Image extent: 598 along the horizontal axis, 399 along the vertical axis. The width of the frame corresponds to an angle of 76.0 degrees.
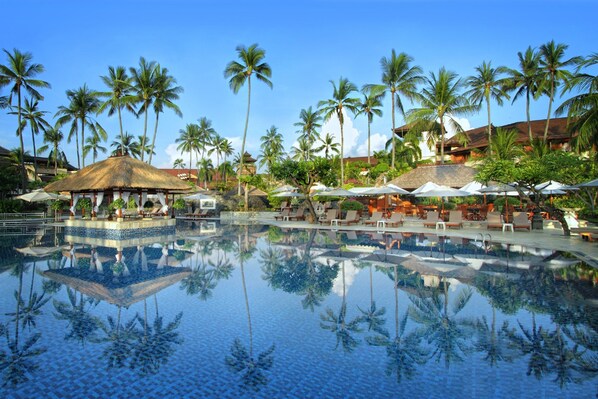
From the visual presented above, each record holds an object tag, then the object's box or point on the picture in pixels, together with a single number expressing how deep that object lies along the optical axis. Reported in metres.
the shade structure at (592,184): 11.90
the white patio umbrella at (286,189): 27.28
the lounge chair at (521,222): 16.69
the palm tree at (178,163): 75.96
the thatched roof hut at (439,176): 26.53
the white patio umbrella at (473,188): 19.83
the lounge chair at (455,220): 18.41
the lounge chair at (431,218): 18.98
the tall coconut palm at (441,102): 29.63
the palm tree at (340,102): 31.31
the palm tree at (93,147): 54.47
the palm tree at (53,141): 44.81
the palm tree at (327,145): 52.31
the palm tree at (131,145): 52.06
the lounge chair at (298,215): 25.48
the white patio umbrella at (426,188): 20.22
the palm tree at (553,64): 29.06
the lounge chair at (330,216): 21.78
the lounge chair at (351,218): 21.33
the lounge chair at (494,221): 17.34
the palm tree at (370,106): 34.12
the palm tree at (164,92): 31.38
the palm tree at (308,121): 42.44
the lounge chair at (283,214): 25.93
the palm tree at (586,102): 14.16
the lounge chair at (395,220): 19.86
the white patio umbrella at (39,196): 26.19
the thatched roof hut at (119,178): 18.94
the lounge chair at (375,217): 20.67
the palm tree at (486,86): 32.12
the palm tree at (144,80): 30.41
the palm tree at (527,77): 30.25
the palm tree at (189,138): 57.84
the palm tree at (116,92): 32.47
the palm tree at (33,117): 37.06
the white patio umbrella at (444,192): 19.17
